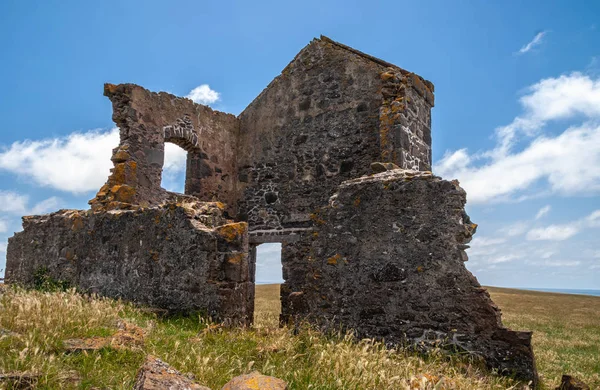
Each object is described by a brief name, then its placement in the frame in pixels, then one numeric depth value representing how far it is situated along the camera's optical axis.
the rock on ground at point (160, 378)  3.44
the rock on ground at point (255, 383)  3.72
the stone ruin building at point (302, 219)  6.29
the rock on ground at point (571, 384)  5.91
